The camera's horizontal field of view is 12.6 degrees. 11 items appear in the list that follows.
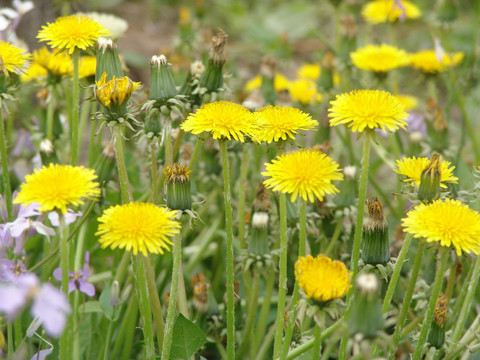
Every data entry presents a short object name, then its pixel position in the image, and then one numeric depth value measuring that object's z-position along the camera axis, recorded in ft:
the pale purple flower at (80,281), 3.41
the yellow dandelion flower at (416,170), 3.30
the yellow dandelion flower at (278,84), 4.70
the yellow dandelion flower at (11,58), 3.40
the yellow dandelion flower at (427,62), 4.37
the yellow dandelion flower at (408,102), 4.79
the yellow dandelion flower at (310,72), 5.10
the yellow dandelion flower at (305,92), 4.53
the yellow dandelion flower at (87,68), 3.65
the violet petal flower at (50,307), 2.92
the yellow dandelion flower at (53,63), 3.66
